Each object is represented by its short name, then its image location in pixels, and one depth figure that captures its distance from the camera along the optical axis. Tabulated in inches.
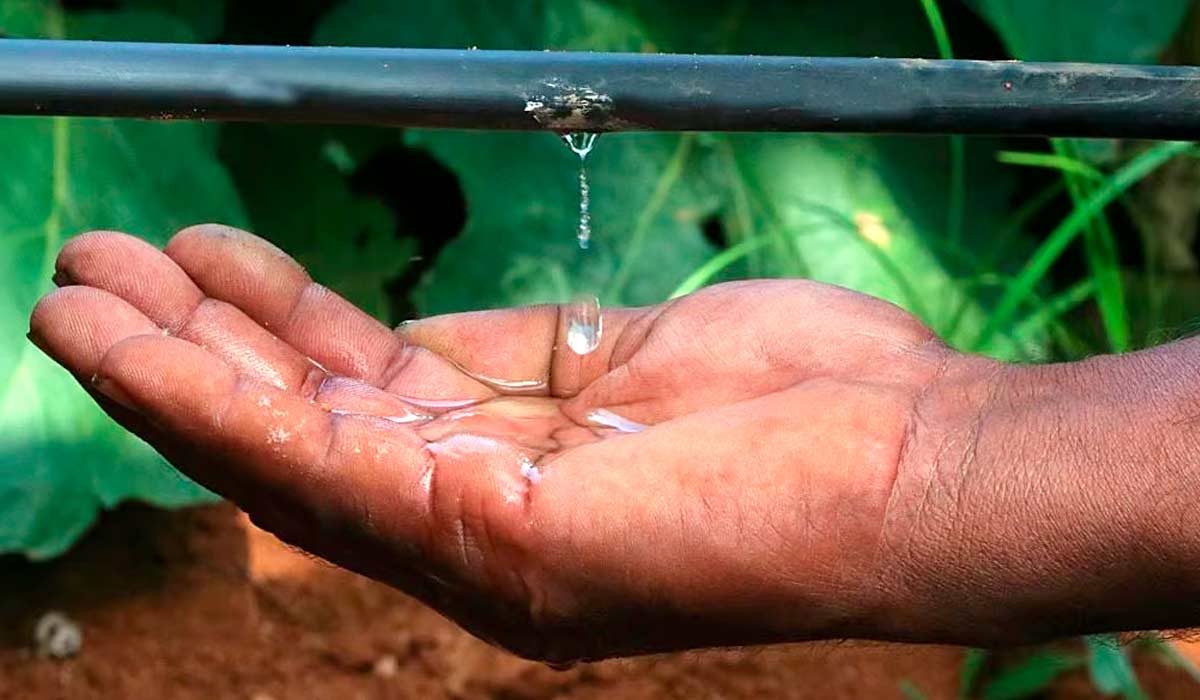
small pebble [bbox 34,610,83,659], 38.1
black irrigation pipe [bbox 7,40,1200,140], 23.9
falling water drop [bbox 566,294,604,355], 28.2
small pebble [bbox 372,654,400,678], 37.9
